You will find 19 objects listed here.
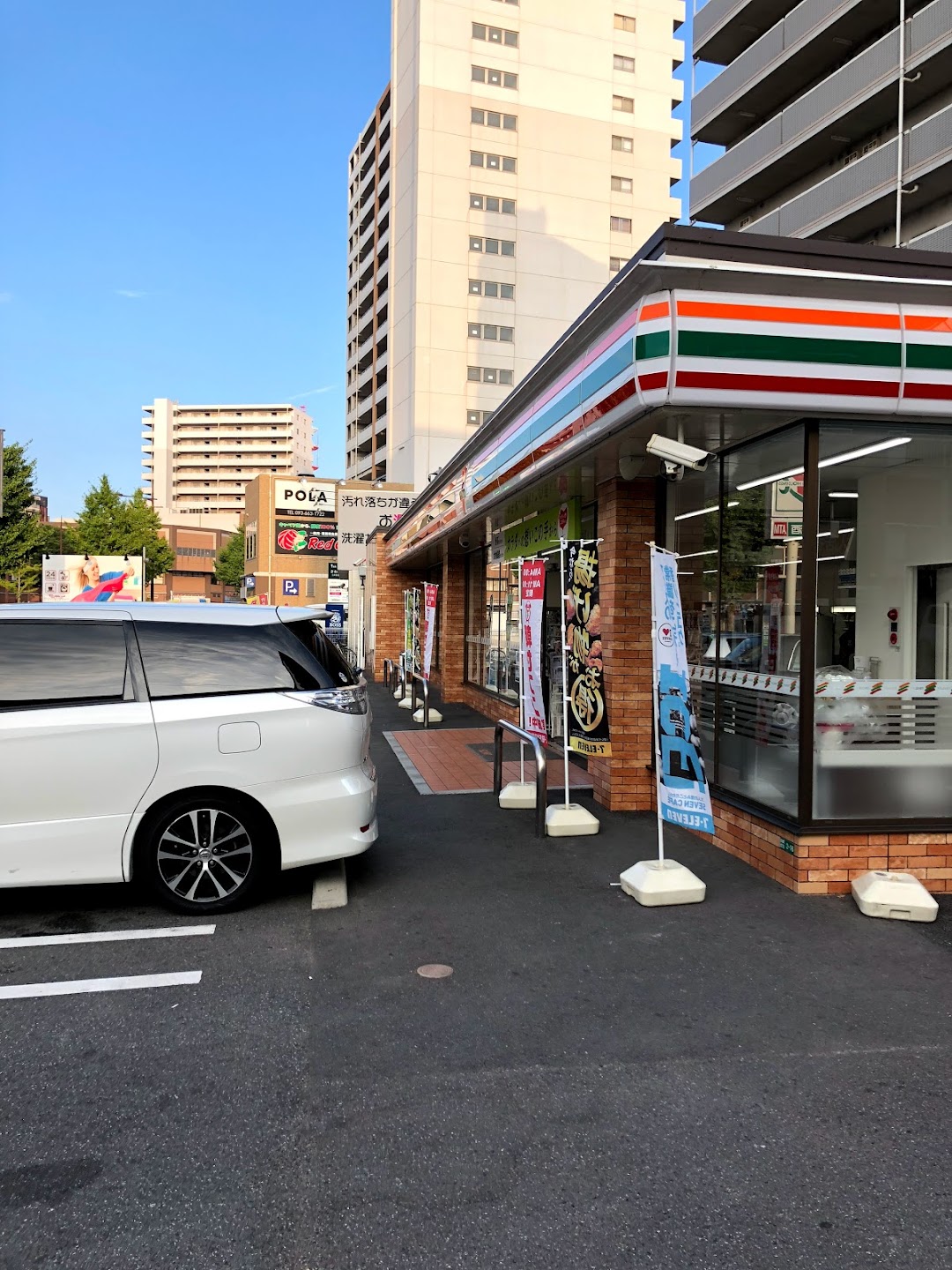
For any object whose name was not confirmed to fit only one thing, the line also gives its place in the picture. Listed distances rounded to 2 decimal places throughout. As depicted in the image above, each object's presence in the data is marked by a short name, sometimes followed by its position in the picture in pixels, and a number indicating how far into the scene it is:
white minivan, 4.77
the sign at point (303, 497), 75.19
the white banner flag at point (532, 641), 7.47
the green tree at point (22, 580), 38.91
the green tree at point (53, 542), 42.78
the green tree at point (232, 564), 99.75
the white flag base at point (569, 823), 6.87
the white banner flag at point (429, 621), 13.53
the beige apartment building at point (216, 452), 145.25
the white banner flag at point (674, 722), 5.45
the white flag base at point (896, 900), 5.00
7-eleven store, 5.05
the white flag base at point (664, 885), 5.25
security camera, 5.62
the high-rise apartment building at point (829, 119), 25.97
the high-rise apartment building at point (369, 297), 61.44
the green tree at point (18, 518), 39.72
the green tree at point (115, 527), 53.41
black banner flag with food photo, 7.08
